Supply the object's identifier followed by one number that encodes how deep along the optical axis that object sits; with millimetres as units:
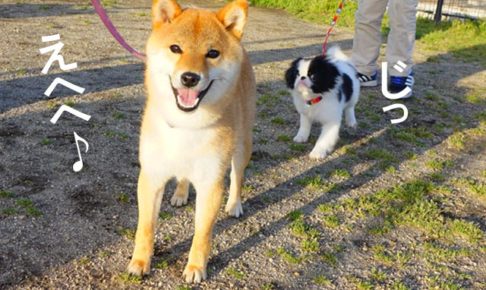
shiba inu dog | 2127
